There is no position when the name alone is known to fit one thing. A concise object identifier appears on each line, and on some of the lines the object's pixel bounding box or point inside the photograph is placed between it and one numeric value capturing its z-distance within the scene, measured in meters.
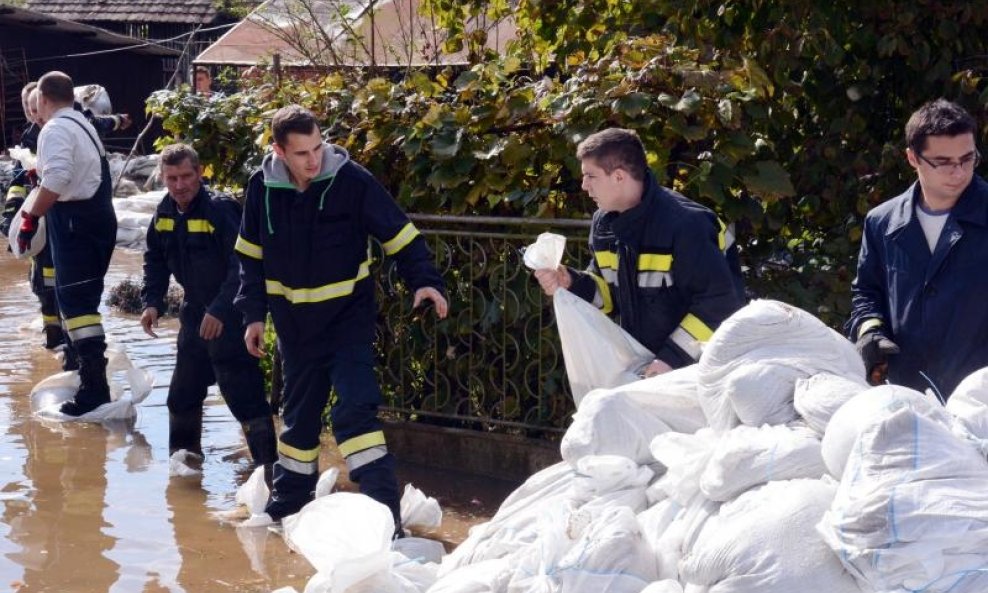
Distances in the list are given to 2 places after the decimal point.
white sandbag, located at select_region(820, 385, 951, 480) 3.31
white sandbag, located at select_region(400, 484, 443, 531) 5.71
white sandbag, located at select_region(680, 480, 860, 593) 3.22
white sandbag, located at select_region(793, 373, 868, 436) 3.63
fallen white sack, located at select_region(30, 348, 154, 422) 7.86
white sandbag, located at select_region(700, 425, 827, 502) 3.54
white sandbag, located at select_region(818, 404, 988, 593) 3.05
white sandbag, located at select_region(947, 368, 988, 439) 3.49
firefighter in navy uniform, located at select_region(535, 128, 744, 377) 4.66
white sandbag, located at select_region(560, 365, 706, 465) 4.19
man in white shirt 7.73
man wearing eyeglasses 4.12
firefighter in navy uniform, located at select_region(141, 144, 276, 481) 6.35
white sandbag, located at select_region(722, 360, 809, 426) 3.86
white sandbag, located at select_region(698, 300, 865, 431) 3.98
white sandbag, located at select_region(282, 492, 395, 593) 4.18
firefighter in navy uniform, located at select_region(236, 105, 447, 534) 5.42
